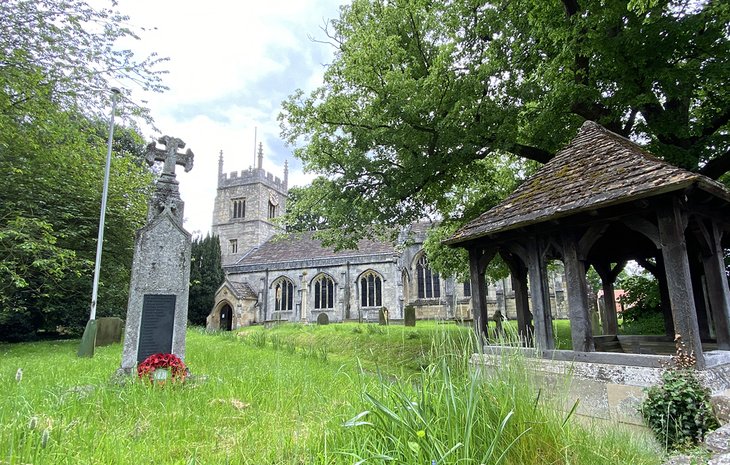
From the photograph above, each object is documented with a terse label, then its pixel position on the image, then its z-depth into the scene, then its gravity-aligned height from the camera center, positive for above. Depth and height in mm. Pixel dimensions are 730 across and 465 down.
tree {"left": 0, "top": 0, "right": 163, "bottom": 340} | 9477 +4546
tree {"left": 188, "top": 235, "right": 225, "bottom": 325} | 32688 +2559
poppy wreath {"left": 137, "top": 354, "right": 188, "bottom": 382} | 5332 -800
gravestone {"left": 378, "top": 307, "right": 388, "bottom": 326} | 22531 -756
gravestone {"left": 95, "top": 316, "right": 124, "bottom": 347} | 14648 -842
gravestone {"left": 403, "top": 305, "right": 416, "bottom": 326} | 20578 -658
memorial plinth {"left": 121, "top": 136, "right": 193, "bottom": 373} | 7113 +458
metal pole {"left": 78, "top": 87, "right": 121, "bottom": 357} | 11328 +1082
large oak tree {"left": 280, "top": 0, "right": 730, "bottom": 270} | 8281 +4781
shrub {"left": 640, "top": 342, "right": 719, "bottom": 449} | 4148 -1141
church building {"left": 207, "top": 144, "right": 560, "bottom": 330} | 30844 +1409
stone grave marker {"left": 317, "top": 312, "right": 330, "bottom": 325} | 24684 -894
